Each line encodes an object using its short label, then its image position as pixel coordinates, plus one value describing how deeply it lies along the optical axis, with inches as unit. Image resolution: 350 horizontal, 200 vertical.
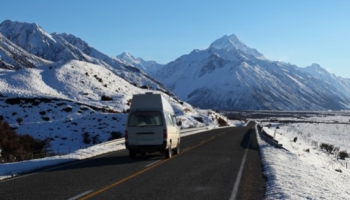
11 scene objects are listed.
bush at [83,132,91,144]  1551.4
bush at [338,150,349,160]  1282.5
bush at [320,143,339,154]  1467.5
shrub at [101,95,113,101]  2659.7
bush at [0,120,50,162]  937.9
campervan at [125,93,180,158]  718.5
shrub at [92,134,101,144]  1566.1
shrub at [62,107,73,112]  1998.0
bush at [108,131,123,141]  1613.2
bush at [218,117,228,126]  3568.9
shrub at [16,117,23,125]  1727.4
